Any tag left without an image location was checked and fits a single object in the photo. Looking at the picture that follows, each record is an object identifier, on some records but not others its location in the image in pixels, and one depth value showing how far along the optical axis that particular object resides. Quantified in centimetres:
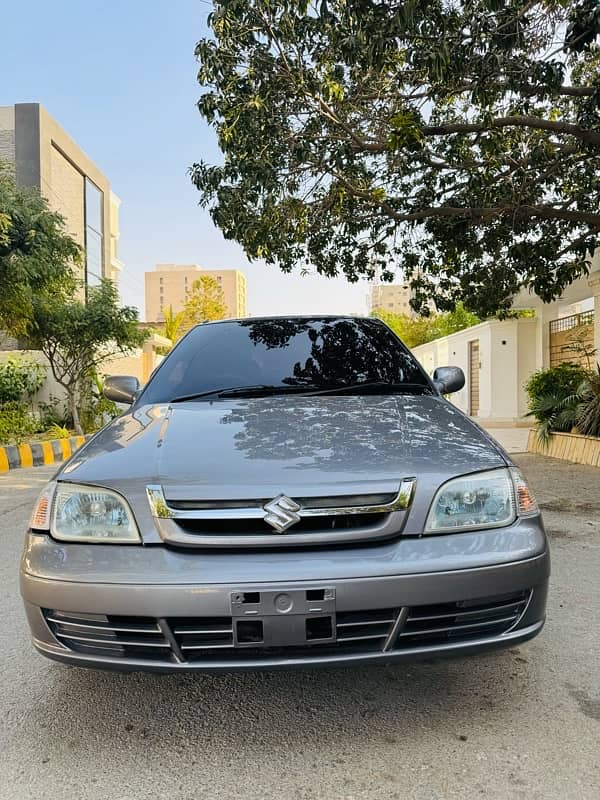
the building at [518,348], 1420
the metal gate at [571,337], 1355
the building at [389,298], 11731
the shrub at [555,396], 984
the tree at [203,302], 4784
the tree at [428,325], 3774
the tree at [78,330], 1370
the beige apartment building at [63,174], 2344
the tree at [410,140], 548
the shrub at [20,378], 1455
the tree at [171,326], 3409
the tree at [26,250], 888
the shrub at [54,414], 1512
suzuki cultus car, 181
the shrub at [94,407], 1561
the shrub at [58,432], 1302
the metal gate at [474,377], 2061
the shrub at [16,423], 1267
